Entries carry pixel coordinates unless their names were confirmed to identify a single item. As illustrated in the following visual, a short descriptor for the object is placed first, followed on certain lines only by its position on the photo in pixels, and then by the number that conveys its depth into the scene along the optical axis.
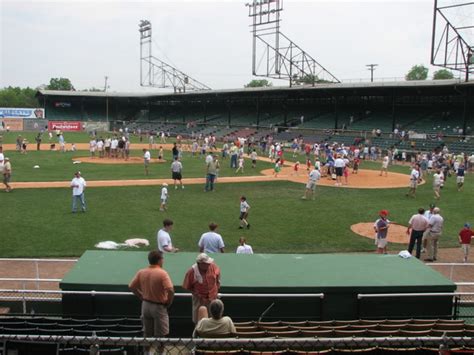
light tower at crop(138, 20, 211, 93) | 74.84
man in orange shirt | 6.06
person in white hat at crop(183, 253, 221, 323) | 6.75
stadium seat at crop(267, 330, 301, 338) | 5.65
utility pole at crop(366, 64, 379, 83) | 82.78
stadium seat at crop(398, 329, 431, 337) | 5.84
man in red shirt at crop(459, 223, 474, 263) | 13.37
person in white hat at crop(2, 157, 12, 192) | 22.25
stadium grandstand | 45.59
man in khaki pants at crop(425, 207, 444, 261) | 13.59
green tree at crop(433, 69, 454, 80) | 111.78
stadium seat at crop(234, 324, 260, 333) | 5.89
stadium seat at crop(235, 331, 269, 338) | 5.55
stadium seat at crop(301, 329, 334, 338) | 5.78
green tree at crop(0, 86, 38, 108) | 116.69
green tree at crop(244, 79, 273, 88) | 140.89
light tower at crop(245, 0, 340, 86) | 47.09
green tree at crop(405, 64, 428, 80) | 138.19
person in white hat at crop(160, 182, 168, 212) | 18.72
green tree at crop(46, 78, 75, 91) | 154.75
